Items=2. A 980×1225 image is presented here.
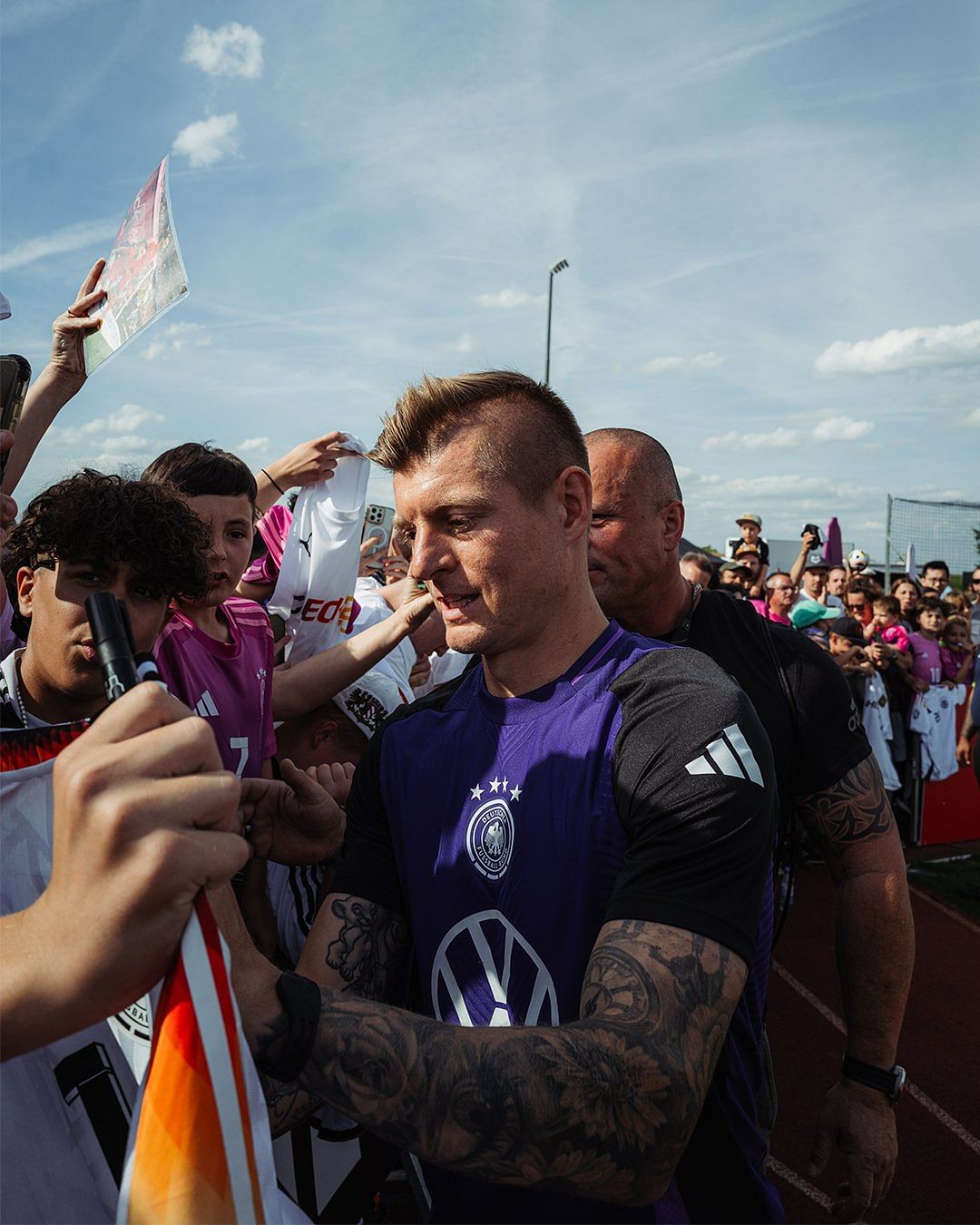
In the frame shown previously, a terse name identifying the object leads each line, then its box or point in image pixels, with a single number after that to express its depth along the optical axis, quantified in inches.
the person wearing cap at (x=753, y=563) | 398.0
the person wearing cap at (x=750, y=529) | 407.8
